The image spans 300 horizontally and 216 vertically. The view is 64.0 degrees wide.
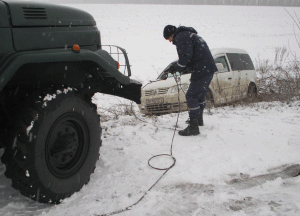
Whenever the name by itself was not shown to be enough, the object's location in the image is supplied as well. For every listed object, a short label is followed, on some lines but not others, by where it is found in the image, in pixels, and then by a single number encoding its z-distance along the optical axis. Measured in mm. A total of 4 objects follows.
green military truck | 1832
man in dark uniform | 3824
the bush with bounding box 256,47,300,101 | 6327
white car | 5645
